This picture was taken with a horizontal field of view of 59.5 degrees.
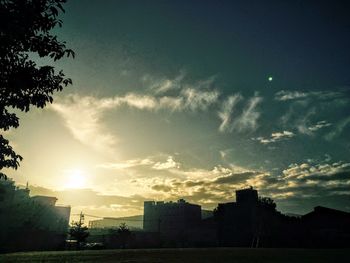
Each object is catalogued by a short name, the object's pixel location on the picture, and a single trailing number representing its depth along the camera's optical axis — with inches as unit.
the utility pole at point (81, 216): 2237.7
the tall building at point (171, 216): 3570.4
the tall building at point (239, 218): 2628.0
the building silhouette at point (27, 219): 1941.4
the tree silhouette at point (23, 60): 311.6
